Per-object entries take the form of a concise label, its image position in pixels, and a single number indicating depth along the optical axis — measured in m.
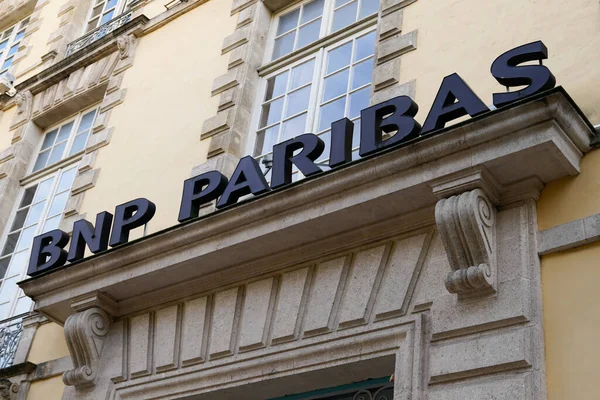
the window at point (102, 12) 13.81
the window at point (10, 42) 15.61
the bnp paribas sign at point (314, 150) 6.16
